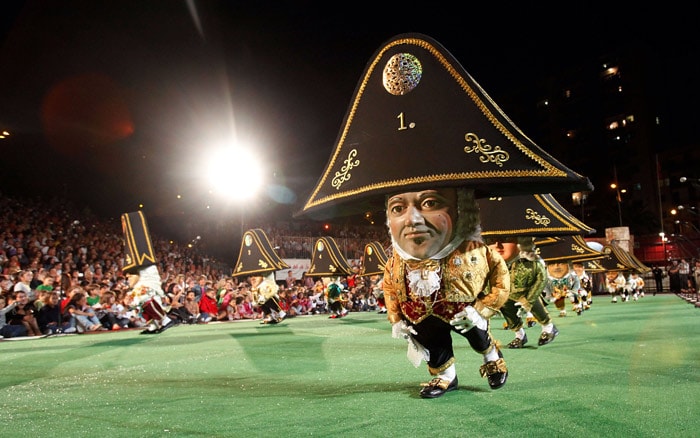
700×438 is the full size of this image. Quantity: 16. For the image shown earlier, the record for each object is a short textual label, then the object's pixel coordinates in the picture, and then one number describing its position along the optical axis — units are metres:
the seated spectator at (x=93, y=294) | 16.06
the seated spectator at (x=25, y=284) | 13.84
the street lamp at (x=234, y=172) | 28.95
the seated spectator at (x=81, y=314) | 15.03
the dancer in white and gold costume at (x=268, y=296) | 15.07
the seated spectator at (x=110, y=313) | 16.14
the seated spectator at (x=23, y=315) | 13.60
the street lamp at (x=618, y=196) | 56.05
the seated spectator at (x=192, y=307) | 19.44
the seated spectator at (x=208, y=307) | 19.64
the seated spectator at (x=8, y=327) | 13.19
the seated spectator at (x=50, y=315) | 14.17
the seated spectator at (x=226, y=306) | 20.38
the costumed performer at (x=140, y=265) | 10.80
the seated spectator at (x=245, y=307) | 22.03
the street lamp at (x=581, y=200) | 55.20
